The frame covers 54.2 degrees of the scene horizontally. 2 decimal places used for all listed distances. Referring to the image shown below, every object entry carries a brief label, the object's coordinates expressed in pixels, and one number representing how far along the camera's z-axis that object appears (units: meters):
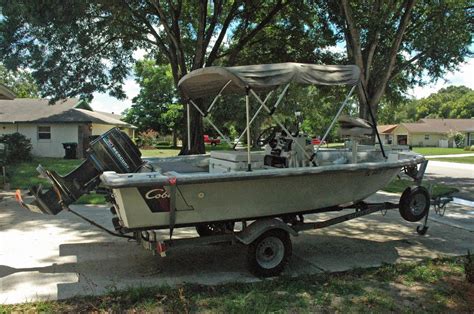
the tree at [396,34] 14.84
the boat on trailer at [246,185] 5.09
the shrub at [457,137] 60.66
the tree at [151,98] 45.84
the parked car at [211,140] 52.66
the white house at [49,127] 28.42
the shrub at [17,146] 23.15
